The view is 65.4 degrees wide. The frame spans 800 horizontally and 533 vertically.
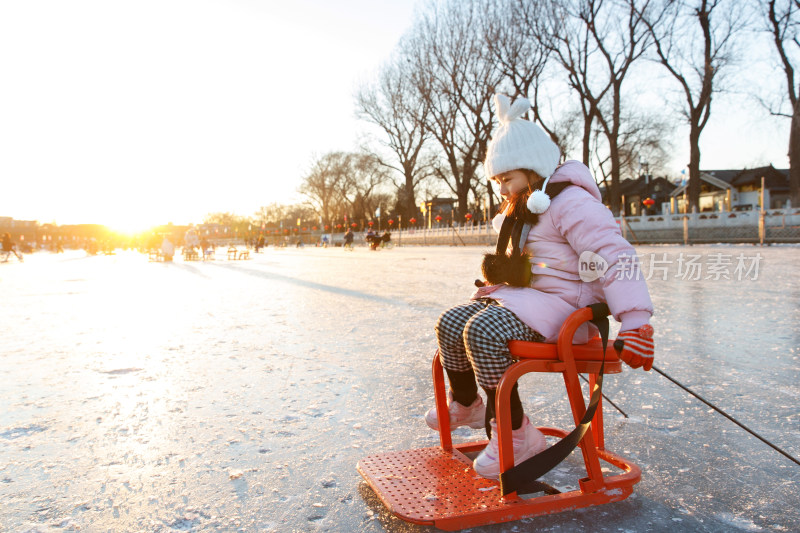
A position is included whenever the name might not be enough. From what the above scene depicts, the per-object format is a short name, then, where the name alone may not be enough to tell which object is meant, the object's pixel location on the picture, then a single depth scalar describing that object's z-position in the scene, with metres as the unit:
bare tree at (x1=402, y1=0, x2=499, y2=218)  28.19
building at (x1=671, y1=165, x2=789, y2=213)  47.47
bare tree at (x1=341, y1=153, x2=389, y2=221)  43.68
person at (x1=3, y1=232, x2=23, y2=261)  29.59
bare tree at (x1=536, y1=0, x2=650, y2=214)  24.00
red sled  1.67
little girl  1.74
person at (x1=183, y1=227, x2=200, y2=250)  26.75
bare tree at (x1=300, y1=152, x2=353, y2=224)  66.56
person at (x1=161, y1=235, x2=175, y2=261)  25.27
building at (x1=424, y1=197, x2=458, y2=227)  88.12
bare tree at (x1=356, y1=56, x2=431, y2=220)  34.25
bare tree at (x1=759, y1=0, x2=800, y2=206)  22.10
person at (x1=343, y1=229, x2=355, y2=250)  43.02
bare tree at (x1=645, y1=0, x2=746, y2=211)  22.97
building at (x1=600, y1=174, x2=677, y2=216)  62.15
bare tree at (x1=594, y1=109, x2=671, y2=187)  40.94
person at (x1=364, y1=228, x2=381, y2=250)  37.23
